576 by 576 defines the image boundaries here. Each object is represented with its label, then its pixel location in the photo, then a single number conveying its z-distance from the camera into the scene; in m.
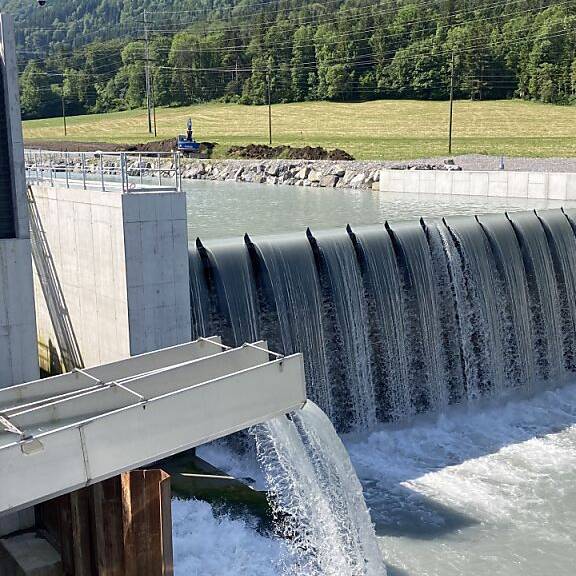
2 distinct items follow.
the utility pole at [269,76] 89.62
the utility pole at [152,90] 95.42
